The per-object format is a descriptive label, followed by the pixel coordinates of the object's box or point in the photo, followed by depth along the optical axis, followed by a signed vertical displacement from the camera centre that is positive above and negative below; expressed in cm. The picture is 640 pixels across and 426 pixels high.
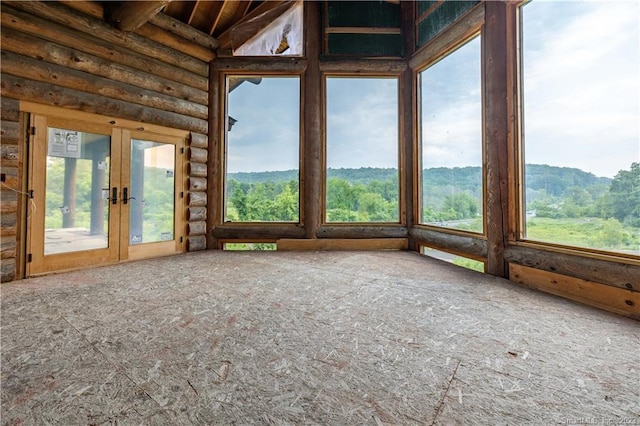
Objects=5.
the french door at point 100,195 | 360 +36
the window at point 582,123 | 249 +95
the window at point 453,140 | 407 +126
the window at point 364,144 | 548 +146
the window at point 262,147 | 553 +141
